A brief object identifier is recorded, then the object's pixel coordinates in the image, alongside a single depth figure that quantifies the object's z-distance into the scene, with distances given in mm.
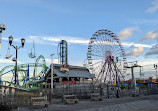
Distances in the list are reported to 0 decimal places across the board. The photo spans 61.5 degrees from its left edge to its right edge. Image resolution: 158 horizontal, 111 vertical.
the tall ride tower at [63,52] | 56389
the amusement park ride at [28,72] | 51530
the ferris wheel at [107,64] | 35427
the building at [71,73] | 47720
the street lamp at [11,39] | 11796
